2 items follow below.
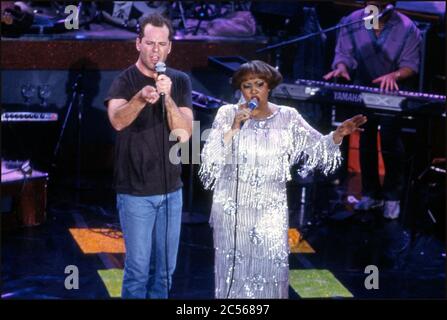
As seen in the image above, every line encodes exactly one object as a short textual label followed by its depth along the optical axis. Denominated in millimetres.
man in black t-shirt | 9742
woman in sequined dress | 9891
